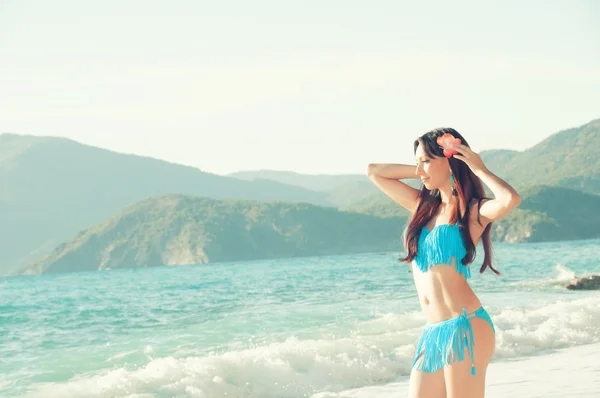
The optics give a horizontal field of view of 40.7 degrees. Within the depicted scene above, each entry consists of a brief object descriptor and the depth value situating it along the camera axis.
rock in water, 23.78
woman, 3.64
